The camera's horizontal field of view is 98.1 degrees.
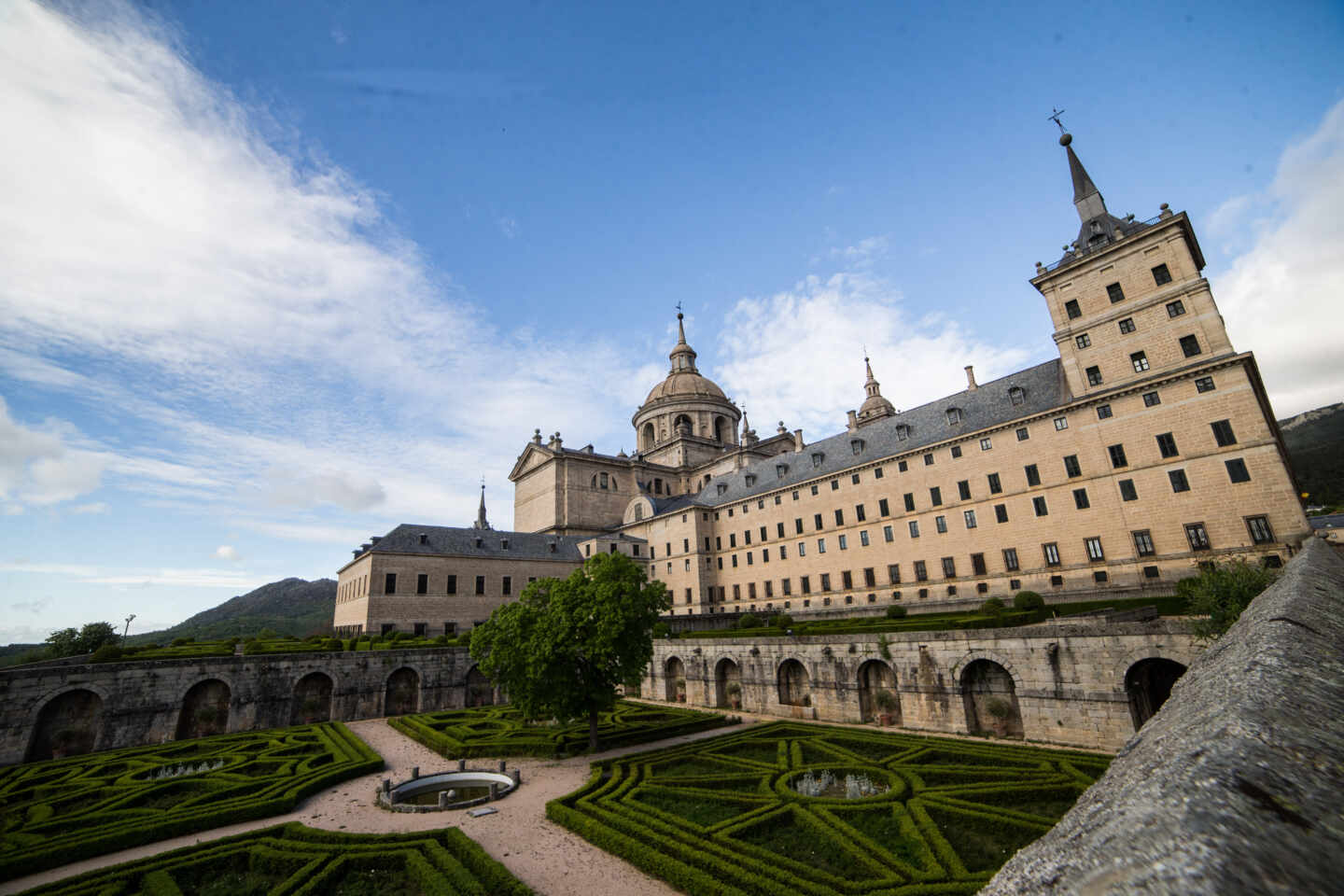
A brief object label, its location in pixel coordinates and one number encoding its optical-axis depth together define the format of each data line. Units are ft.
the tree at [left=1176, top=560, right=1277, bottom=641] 56.34
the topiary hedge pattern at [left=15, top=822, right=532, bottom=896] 43.65
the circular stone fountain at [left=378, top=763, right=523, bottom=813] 61.57
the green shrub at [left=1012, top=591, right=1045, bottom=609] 94.07
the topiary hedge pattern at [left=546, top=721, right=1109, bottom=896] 41.47
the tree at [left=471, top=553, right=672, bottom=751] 77.51
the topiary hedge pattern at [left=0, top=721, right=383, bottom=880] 54.03
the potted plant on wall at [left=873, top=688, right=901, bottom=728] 85.66
